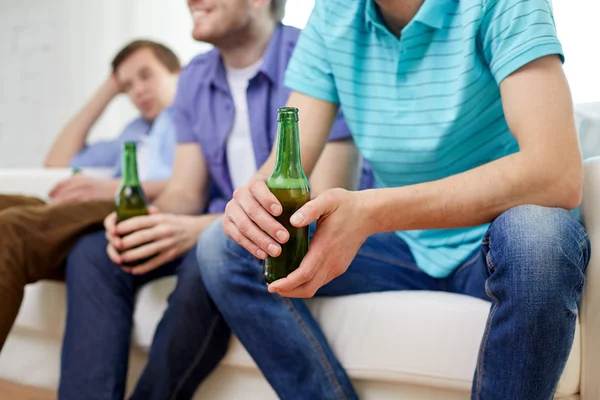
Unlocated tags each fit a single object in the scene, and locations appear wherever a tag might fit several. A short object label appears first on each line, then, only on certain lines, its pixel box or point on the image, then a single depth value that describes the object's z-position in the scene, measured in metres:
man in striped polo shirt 0.83
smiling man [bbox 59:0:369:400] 1.18
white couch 1.00
